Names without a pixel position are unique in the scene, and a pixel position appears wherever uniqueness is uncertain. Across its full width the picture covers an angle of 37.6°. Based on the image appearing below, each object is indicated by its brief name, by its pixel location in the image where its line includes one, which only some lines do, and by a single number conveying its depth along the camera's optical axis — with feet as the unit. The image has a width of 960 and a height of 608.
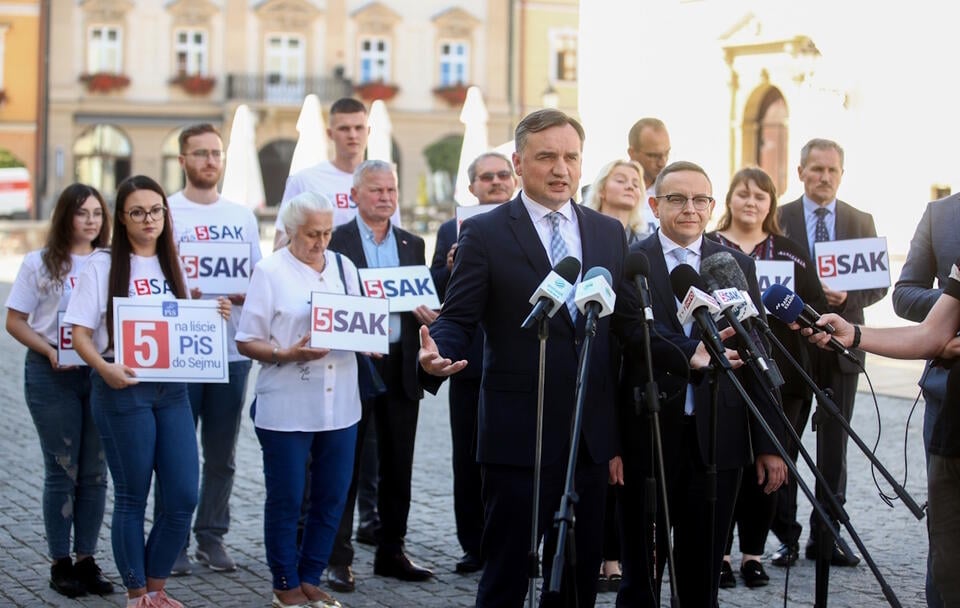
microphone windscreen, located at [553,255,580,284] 16.29
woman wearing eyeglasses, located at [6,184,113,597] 25.34
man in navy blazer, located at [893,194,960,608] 19.86
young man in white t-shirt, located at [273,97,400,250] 29.04
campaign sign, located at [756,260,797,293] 25.40
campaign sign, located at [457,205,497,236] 27.78
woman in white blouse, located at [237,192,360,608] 23.26
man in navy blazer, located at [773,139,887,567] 27.35
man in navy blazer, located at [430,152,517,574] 26.71
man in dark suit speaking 17.79
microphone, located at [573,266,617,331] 15.78
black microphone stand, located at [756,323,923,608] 14.88
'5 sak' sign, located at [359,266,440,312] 26.14
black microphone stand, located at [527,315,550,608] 15.40
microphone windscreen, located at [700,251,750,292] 18.90
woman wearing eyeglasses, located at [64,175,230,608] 22.65
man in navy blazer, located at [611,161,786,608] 19.71
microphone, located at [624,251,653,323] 17.21
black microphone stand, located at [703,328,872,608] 14.89
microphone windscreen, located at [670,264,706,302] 18.26
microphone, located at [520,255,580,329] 15.72
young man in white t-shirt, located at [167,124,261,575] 26.91
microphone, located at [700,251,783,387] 16.11
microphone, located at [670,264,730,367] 16.42
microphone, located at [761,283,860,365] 17.29
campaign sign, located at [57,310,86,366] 24.56
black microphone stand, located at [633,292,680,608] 15.99
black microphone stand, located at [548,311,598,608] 14.40
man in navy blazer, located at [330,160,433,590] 26.43
